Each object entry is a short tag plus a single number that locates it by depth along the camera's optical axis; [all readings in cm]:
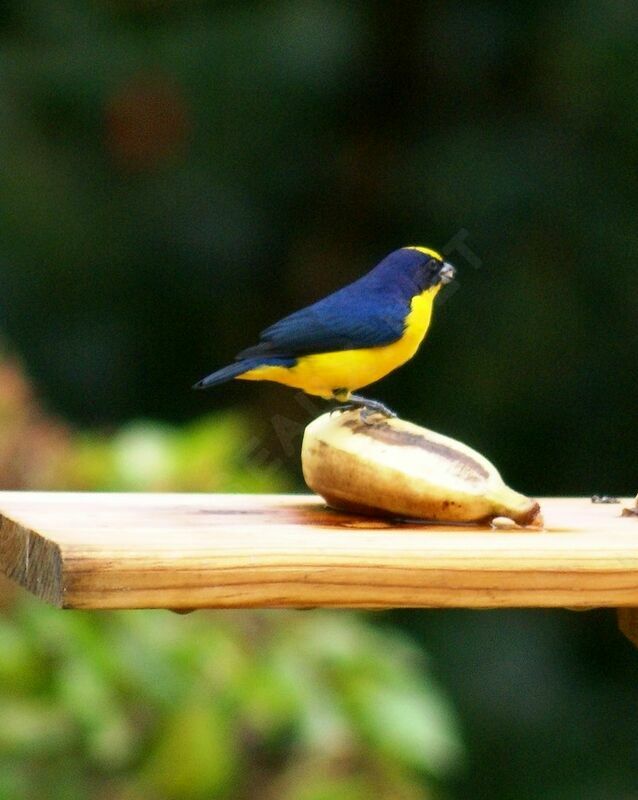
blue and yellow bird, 585
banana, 520
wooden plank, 410
